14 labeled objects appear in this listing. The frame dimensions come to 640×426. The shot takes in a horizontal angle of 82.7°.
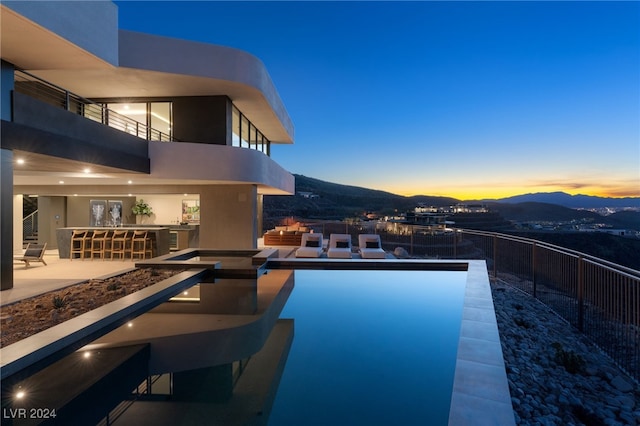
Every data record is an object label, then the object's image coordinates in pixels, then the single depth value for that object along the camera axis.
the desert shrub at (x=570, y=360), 5.76
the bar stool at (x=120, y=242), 12.59
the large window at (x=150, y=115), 14.14
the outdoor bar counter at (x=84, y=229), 12.95
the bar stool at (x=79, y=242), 12.68
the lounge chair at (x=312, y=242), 13.32
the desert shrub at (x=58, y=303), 6.40
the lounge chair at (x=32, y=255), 10.72
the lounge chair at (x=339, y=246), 12.82
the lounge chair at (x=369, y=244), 12.77
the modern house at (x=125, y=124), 7.84
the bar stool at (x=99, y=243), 12.59
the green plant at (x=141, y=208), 17.42
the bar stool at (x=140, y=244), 12.66
